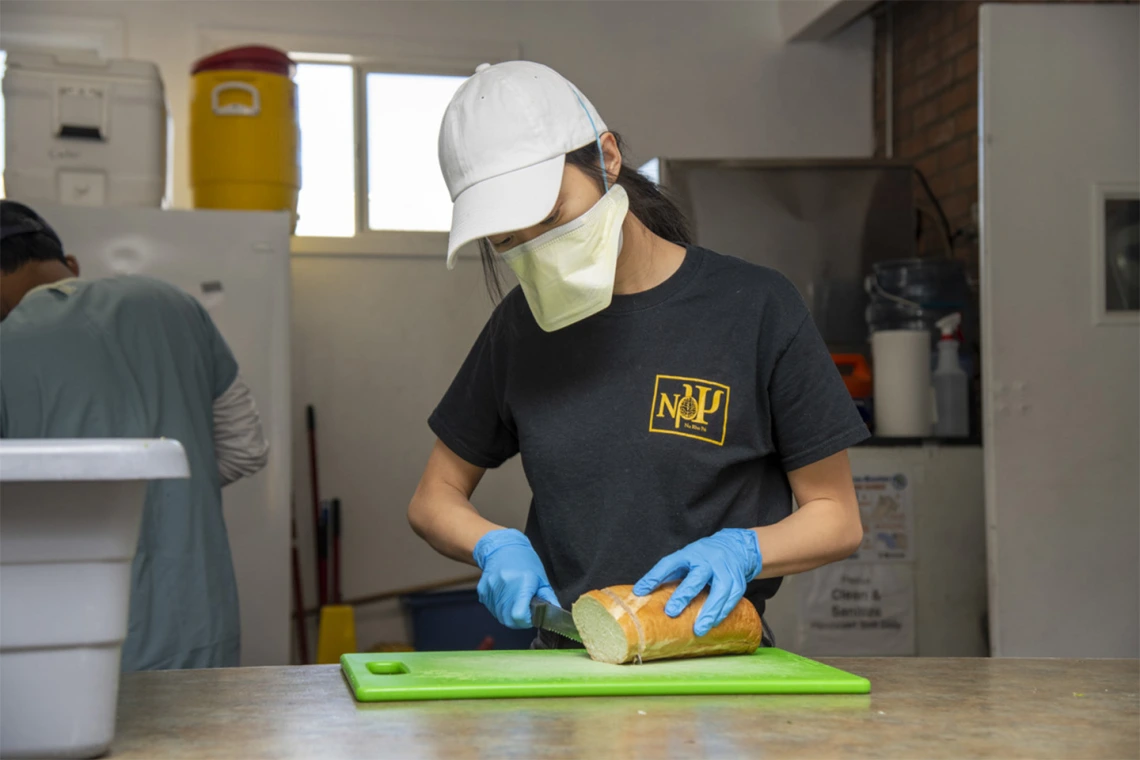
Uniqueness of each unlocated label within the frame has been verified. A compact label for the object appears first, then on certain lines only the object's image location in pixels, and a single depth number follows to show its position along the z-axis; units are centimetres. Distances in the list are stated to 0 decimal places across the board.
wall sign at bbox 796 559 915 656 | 304
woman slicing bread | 129
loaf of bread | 120
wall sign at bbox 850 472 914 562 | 305
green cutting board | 108
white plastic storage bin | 82
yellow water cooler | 334
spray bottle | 322
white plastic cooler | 317
